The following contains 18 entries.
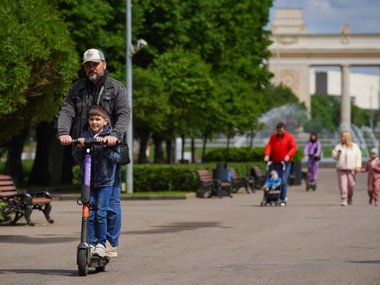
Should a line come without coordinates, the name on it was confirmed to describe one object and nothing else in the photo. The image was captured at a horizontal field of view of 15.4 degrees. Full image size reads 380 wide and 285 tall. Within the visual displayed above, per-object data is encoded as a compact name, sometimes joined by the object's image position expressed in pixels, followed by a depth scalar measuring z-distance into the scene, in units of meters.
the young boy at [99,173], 12.33
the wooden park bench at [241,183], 41.03
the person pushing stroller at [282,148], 28.94
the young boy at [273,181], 29.02
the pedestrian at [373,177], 29.53
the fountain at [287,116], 114.44
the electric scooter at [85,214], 12.07
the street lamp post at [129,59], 37.38
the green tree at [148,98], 42.91
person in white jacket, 29.48
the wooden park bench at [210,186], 36.25
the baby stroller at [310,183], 42.88
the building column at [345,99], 143.38
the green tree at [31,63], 25.92
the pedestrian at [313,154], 41.94
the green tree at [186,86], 45.94
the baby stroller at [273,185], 29.22
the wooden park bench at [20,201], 21.38
